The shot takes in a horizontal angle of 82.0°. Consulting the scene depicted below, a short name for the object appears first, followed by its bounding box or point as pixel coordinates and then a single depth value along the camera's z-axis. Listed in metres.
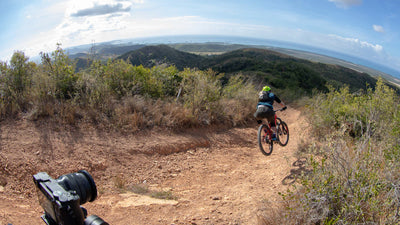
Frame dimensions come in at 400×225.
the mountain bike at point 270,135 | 5.85
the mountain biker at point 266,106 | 5.71
